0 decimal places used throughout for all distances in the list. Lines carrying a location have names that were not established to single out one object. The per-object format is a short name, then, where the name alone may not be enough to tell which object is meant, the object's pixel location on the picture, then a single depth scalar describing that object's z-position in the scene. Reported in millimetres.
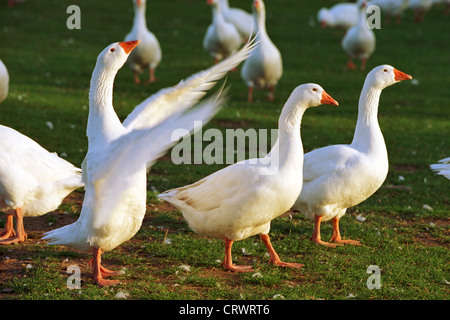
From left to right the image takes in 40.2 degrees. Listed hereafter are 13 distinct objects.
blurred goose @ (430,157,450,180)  6551
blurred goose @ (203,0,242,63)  15656
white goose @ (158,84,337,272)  5262
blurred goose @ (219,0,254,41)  18375
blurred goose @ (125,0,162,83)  14016
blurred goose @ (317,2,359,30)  21922
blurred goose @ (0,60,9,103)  9711
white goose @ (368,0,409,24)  22623
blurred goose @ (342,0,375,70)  16531
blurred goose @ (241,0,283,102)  12914
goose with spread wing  4148
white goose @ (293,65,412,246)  6148
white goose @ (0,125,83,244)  5844
